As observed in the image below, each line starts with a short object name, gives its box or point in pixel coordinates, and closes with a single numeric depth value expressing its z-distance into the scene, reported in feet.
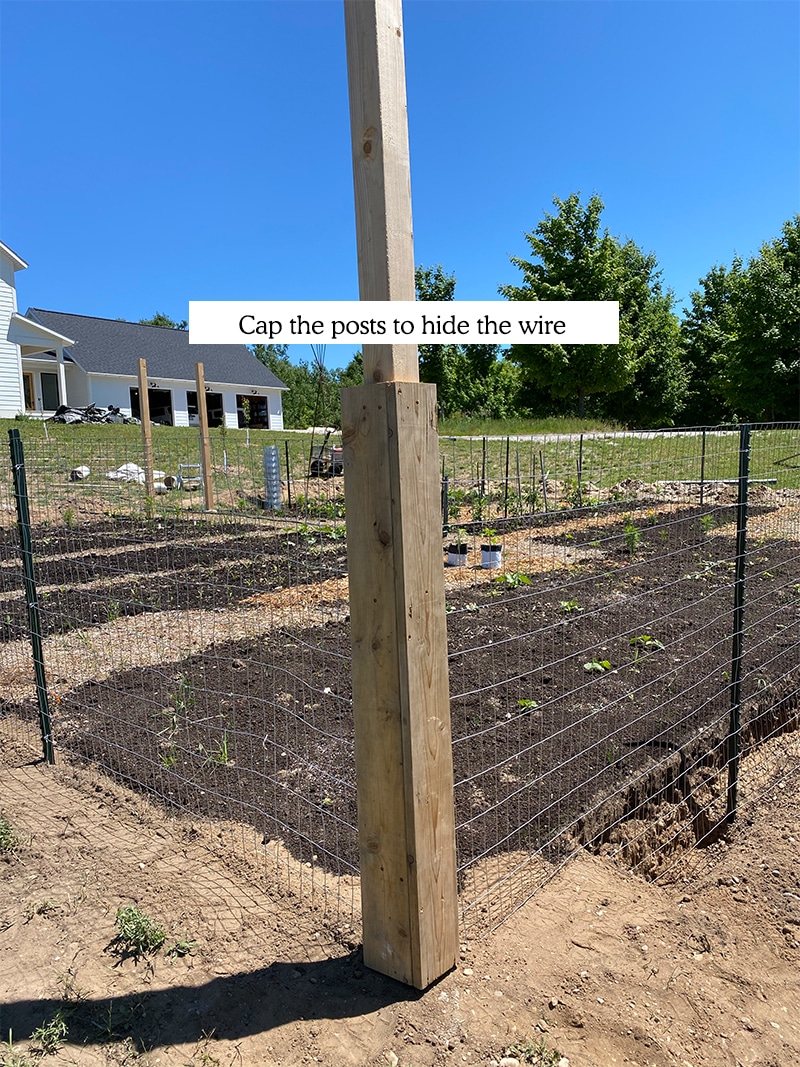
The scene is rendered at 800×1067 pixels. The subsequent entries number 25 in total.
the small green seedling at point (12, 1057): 5.85
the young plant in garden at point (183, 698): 13.10
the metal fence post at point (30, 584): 11.85
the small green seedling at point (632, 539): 25.28
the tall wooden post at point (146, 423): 35.86
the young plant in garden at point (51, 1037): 6.15
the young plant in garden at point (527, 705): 12.79
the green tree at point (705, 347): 119.44
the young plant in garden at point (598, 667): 14.89
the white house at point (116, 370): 78.84
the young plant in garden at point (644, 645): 16.17
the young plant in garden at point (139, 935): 7.34
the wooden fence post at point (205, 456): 35.19
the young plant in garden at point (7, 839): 9.32
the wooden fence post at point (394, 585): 5.78
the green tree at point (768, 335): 81.10
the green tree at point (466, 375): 120.98
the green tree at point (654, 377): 105.34
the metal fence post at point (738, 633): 9.91
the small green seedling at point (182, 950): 7.30
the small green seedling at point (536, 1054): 5.90
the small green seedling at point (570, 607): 18.78
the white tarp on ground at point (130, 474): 44.07
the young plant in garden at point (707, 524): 29.04
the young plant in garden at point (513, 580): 22.63
